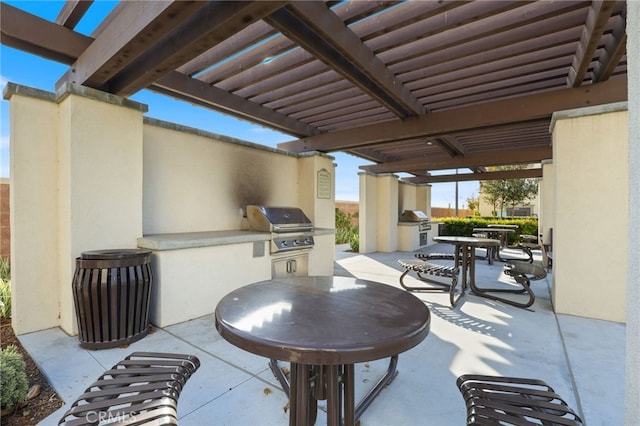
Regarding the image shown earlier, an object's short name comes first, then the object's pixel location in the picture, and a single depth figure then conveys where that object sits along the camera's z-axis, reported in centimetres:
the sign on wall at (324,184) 647
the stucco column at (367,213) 902
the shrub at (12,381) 175
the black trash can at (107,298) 269
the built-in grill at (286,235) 452
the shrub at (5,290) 335
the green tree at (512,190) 1504
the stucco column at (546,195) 754
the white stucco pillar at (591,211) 352
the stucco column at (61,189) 302
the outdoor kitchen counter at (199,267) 328
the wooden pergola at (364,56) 243
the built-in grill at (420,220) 1022
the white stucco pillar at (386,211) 941
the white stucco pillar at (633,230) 94
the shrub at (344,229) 1120
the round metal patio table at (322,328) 107
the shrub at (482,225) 1163
